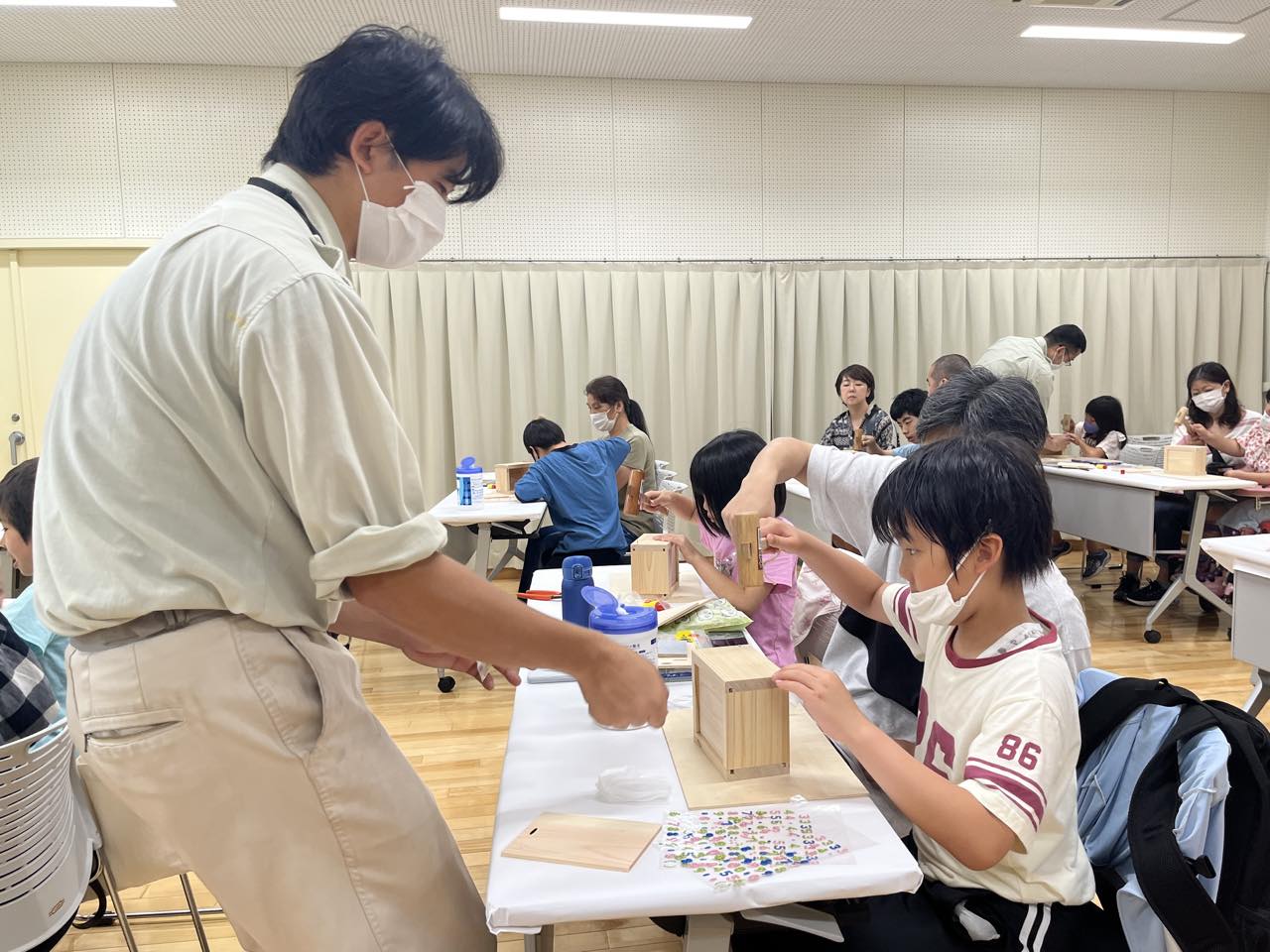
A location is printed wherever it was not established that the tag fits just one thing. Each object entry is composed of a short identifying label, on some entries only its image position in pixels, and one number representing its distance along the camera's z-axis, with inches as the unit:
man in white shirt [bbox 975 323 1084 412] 196.9
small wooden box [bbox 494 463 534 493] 183.2
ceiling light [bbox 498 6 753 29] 191.3
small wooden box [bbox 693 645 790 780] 44.8
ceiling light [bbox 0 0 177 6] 179.8
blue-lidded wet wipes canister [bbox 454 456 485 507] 165.5
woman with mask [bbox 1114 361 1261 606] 179.0
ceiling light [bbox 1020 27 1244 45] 208.4
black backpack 40.5
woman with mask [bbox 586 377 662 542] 188.7
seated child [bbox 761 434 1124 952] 41.6
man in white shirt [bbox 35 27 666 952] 32.4
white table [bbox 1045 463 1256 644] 163.8
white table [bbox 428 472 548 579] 152.9
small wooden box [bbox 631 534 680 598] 85.0
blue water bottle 73.0
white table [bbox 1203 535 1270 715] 97.3
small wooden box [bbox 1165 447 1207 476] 173.8
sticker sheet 37.4
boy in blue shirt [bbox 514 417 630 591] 151.8
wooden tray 38.1
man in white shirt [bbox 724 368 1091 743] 60.6
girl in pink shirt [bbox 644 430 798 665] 84.8
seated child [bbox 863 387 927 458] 201.6
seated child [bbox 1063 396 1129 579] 225.1
